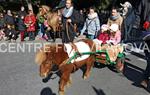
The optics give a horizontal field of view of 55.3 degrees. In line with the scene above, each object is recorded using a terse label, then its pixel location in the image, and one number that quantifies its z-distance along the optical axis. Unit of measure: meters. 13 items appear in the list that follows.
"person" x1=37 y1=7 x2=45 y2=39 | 6.35
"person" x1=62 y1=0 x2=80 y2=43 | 3.75
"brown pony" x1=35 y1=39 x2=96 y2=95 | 2.77
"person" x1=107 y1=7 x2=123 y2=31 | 4.10
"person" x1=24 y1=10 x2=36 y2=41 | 6.23
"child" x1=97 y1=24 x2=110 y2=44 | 3.86
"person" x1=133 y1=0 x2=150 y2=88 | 3.07
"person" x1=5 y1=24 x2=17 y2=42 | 6.23
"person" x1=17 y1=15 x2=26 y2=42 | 6.21
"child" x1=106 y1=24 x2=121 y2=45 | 3.75
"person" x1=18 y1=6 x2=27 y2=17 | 6.42
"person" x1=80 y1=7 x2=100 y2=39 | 4.74
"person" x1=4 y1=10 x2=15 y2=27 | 6.39
